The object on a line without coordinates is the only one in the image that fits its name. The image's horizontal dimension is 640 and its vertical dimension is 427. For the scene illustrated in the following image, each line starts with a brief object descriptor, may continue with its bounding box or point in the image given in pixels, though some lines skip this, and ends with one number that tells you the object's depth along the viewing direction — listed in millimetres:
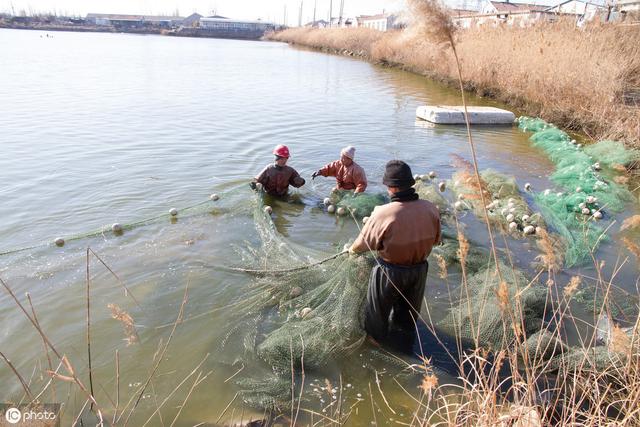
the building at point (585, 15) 15949
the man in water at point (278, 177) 7369
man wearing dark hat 3512
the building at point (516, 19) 18250
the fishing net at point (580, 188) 6203
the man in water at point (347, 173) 7168
